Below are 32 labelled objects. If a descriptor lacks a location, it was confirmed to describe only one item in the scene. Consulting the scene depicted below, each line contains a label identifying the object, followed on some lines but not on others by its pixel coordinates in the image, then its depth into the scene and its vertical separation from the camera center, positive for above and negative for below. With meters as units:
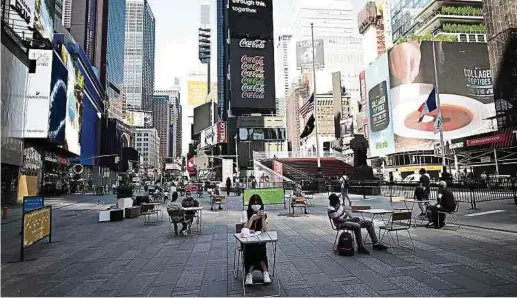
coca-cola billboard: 100.88 +33.61
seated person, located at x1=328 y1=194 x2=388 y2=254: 7.93 -1.00
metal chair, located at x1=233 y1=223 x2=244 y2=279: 6.76 -1.59
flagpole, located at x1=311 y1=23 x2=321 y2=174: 29.56 +6.92
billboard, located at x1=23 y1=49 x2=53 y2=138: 31.81 +8.83
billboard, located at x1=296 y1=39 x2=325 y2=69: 84.09 +38.03
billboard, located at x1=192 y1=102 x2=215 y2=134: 148.88 +30.54
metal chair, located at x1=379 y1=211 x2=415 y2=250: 8.26 -0.97
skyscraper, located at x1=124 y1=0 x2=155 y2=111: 198.38 +72.69
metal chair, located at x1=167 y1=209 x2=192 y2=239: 10.97 -1.01
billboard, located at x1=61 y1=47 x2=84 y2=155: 43.72 +11.64
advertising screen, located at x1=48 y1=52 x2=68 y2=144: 36.19 +9.93
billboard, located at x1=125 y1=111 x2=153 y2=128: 155.70 +34.70
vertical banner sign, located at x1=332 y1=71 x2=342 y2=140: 132.25 +32.24
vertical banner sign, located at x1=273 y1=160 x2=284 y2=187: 40.36 +1.61
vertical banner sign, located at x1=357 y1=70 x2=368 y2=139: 87.38 +22.87
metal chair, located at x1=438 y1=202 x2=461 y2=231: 11.09 -1.54
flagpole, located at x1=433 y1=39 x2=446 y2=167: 24.33 +4.01
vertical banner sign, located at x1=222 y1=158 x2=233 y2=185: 44.22 +2.14
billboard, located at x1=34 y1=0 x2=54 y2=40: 31.43 +17.30
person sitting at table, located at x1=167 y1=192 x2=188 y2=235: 10.98 -1.13
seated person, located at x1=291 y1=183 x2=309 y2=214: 15.87 -0.83
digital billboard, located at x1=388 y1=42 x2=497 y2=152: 63.56 +17.46
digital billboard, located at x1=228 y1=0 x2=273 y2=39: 99.75 +50.17
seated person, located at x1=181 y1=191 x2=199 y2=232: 11.63 -0.70
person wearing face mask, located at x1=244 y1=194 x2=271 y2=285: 5.86 -1.30
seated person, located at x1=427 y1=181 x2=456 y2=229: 10.77 -0.89
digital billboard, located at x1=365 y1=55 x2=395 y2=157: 70.56 +15.90
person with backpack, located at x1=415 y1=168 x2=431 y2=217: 13.09 -0.44
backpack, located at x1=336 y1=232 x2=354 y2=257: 7.69 -1.48
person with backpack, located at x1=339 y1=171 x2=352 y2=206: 19.02 -0.26
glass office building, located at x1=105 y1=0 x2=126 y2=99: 106.78 +50.12
